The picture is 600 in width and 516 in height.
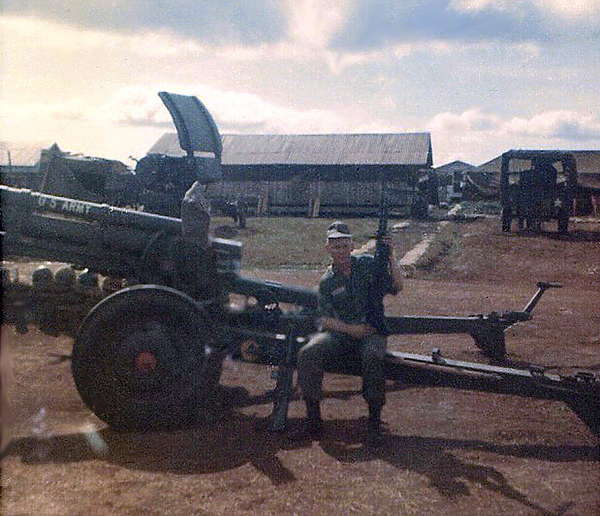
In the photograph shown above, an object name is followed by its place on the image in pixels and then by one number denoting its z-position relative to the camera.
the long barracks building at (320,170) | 29.12
